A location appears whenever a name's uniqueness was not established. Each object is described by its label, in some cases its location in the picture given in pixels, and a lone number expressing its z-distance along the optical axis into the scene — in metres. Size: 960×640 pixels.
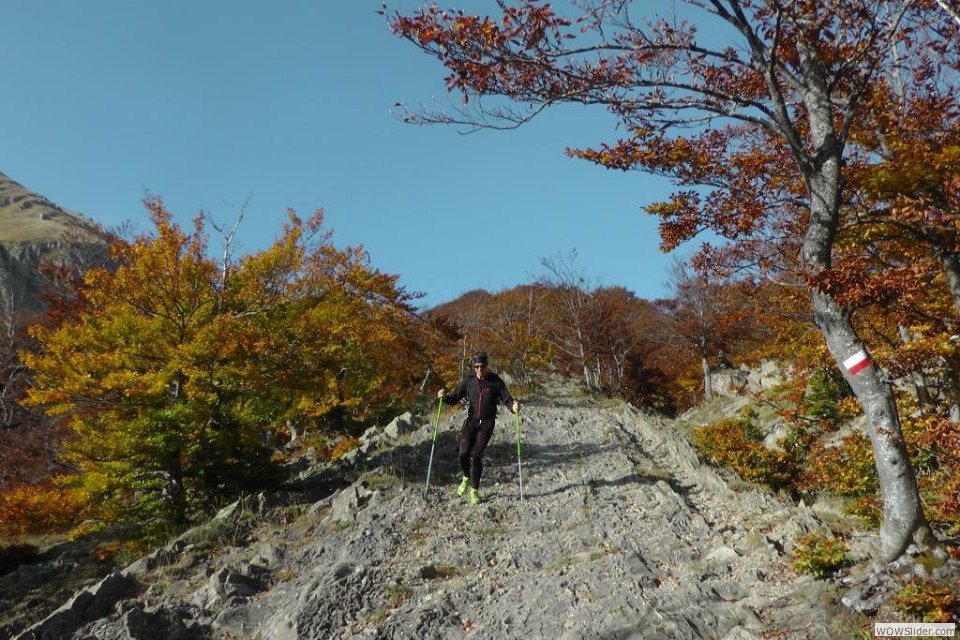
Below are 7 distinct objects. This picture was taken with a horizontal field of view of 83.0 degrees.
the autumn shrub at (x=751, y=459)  9.99
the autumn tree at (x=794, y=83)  4.60
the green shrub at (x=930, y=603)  3.42
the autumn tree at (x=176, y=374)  9.91
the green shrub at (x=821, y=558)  4.73
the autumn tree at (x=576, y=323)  27.20
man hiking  8.48
